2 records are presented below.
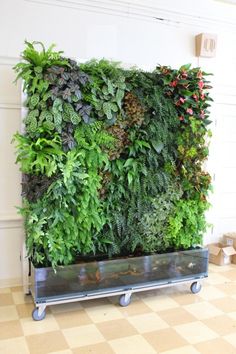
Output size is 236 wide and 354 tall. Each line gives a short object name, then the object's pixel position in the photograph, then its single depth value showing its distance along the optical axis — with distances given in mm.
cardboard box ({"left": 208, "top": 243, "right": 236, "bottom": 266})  4102
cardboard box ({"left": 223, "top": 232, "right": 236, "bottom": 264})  4238
